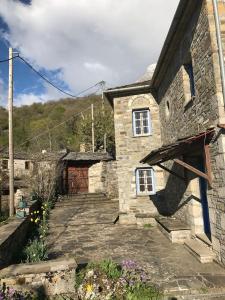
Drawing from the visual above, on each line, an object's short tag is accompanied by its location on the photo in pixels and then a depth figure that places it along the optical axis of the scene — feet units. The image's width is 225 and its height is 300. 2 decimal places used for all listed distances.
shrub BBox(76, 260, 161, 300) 13.79
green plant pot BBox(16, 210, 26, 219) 29.89
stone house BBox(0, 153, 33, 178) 83.83
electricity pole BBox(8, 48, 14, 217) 33.06
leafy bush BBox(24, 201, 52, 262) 19.93
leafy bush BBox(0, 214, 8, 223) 31.79
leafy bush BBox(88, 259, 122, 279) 15.45
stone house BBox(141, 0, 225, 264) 17.97
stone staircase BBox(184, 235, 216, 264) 19.57
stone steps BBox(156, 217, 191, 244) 25.12
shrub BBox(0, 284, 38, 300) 12.74
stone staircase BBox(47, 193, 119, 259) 25.77
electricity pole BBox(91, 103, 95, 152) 84.51
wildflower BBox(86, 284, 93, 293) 13.75
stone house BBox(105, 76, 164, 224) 36.19
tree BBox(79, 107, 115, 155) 90.74
